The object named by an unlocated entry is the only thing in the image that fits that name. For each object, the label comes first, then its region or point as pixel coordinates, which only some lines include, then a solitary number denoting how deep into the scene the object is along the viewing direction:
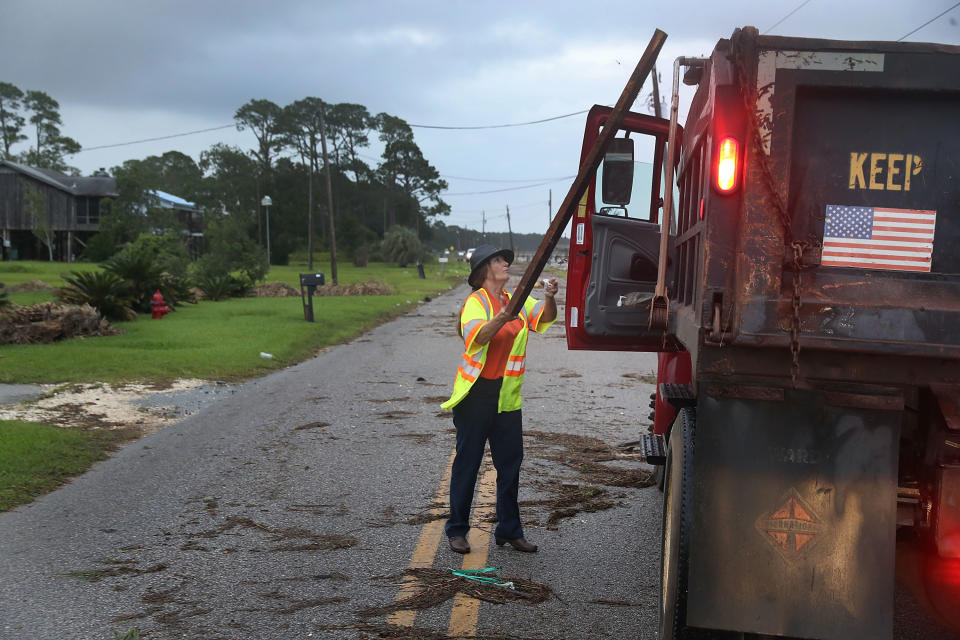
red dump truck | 3.19
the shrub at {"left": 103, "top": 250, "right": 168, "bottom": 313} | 21.25
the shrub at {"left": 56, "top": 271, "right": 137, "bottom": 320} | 18.88
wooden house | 62.28
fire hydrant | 21.43
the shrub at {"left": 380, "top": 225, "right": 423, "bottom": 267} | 78.12
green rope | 4.84
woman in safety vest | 5.38
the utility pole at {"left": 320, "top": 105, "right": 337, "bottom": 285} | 39.38
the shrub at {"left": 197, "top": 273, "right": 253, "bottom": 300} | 29.44
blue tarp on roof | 72.15
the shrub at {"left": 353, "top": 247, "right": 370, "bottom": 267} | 77.19
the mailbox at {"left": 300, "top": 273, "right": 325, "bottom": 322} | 21.08
